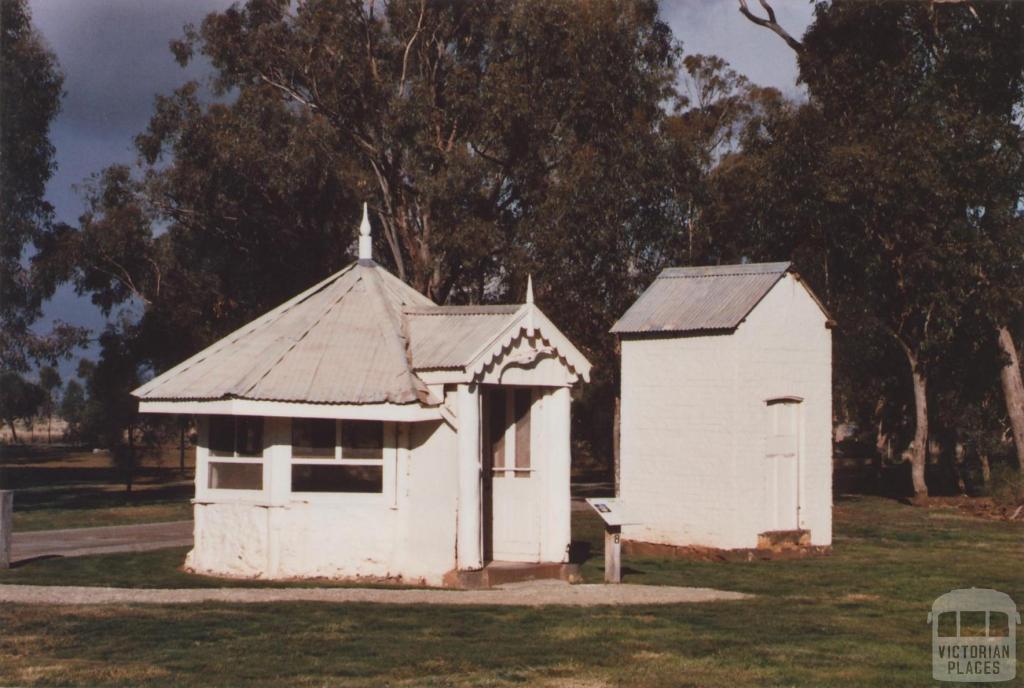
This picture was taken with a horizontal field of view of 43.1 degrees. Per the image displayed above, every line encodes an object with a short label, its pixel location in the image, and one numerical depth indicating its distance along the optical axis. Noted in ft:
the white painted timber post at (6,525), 57.21
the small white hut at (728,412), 68.13
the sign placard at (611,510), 56.90
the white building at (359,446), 55.36
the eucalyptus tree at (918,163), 108.99
